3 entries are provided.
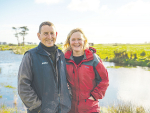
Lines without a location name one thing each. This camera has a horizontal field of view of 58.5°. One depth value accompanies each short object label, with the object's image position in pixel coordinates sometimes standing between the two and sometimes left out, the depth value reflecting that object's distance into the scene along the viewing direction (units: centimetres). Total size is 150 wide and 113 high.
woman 265
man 211
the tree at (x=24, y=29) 5638
